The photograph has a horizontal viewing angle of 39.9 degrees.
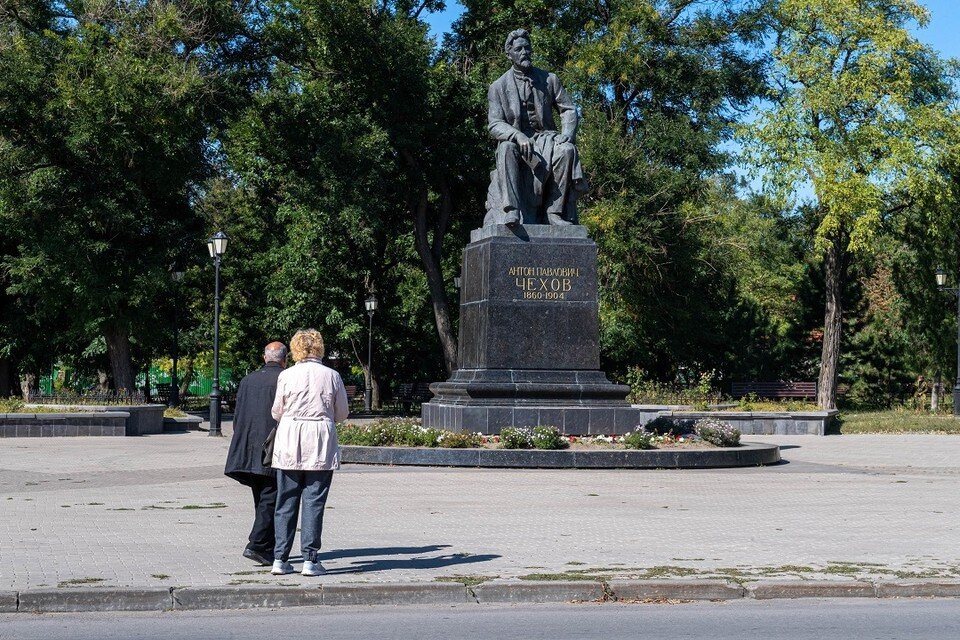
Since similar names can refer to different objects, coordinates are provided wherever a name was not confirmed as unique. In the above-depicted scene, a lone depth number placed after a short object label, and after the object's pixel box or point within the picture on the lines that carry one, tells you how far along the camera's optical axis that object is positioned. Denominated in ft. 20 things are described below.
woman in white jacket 29.53
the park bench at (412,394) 146.82
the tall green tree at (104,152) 113.60
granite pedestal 64.80
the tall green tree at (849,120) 129.49
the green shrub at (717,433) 64.44
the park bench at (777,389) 147.13
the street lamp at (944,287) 125.29
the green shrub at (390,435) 62.06
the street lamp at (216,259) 97.01
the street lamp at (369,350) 145.79
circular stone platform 59.00
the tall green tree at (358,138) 121.39
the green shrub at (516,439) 60.08
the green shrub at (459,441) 61.05
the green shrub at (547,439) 59.62
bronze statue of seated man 68.03
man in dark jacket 30.55
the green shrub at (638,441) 60.75
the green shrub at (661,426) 67.62
